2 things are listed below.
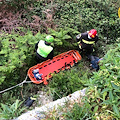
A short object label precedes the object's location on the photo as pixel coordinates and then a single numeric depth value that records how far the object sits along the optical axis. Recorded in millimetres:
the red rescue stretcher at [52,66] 5230
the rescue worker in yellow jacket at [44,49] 4873
